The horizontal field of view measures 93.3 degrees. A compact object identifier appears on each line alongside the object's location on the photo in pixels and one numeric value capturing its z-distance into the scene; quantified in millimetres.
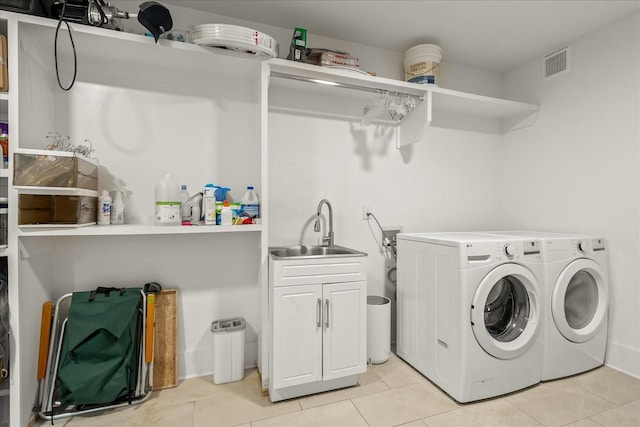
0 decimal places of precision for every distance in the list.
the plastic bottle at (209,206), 1760
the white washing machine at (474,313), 1710
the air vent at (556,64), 2432
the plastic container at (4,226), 1453
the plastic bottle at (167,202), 1679
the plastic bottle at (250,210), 1833
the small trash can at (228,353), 1903
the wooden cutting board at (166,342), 1879
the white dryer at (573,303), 1928
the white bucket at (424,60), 2334
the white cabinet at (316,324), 1713
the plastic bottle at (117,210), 1732
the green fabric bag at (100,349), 1599
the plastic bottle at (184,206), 1850
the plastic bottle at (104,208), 1647
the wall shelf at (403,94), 1964
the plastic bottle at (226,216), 1758
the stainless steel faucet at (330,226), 2127
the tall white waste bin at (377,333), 2166
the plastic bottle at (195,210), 1881
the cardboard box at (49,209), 1418
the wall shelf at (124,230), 1436
